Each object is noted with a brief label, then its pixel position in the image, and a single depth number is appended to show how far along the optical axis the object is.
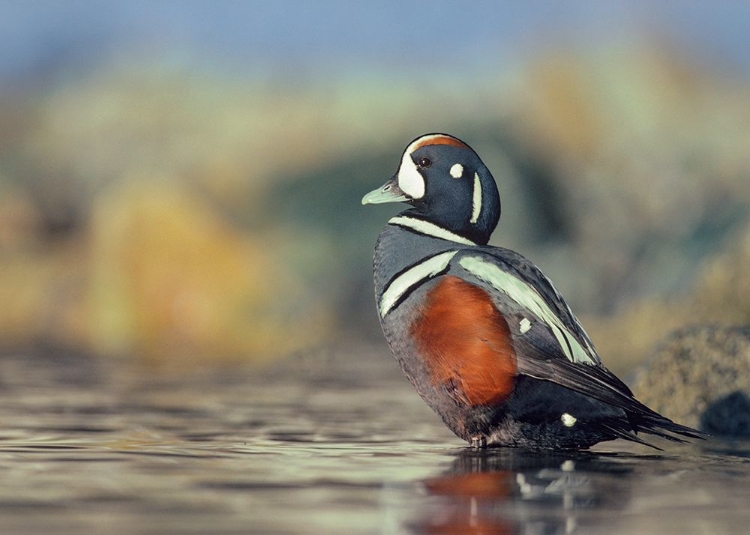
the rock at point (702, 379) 13.70
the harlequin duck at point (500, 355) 11.40
